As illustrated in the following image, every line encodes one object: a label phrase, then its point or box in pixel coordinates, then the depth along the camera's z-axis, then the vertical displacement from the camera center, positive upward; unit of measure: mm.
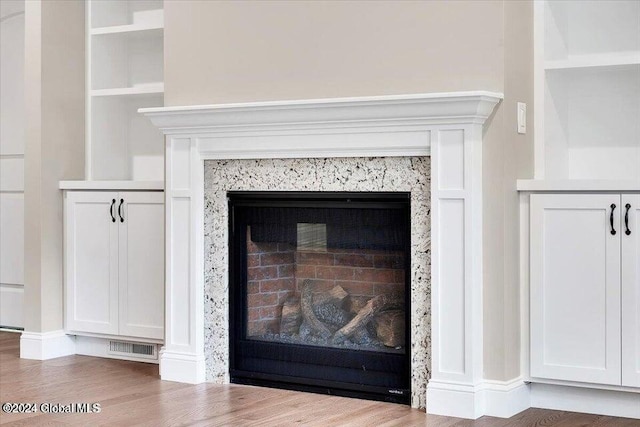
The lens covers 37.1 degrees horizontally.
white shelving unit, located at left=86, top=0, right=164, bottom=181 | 5223 +702
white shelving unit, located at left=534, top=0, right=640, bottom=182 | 3957 +518
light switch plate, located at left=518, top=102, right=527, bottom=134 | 3823 +388
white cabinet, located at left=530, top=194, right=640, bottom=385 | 3617 -289
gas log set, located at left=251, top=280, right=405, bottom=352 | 3973 -454
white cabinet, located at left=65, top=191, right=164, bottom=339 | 4793 -244
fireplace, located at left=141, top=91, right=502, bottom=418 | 3684 +122
